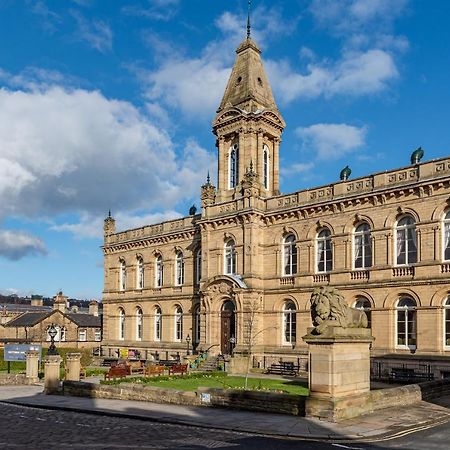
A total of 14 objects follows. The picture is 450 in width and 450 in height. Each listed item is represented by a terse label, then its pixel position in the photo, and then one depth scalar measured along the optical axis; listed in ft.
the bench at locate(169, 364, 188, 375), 103.19
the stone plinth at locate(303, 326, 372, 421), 51.78
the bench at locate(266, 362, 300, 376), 107.26
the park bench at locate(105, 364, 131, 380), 94.99
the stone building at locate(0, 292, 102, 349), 200.03
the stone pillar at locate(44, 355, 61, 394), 81.15
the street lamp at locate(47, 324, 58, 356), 92.18
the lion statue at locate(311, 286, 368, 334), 54.19
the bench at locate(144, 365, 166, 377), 100.93
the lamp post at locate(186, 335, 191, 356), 136.75
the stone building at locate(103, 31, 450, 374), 97.04
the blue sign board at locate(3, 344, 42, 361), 107.72
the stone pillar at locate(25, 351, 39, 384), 99.81
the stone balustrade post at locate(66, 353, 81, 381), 89.45
